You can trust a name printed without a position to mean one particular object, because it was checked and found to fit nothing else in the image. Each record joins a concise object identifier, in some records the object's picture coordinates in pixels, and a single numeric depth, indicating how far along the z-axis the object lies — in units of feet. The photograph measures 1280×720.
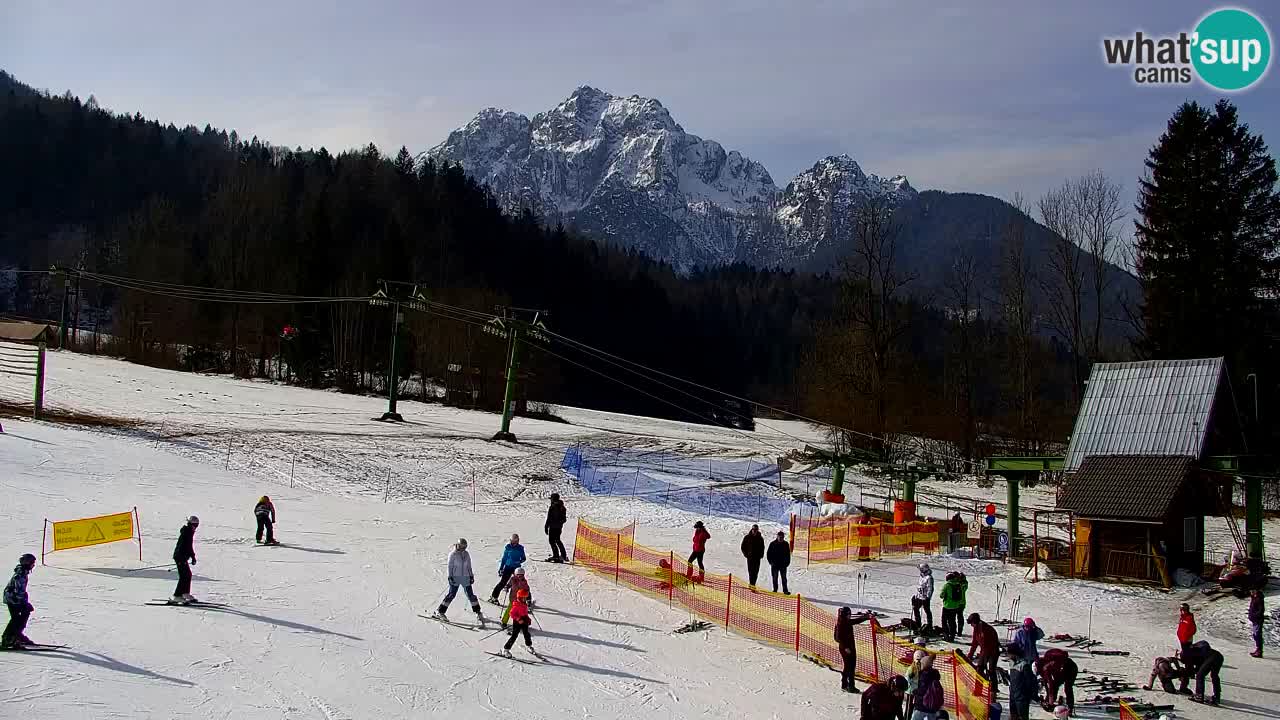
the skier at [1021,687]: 46.83
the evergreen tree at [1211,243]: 171.01
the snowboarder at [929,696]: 40.34
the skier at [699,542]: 75.15
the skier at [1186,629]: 56.18
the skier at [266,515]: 77.30
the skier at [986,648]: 51.08
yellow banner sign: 65.72
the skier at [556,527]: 78.74
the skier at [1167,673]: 54.54
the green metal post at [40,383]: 129.49
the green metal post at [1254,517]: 96.37
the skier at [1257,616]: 65.10
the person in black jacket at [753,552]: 73.56
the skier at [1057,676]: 49.70
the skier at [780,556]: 70.85
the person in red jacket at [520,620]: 53.01
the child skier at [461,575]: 59.06
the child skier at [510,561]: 63.16
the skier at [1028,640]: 50.52
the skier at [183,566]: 56.80
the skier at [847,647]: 51.80
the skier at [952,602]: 63.46
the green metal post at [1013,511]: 102.32
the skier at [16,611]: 45.37
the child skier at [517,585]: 54.70
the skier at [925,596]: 63.77
